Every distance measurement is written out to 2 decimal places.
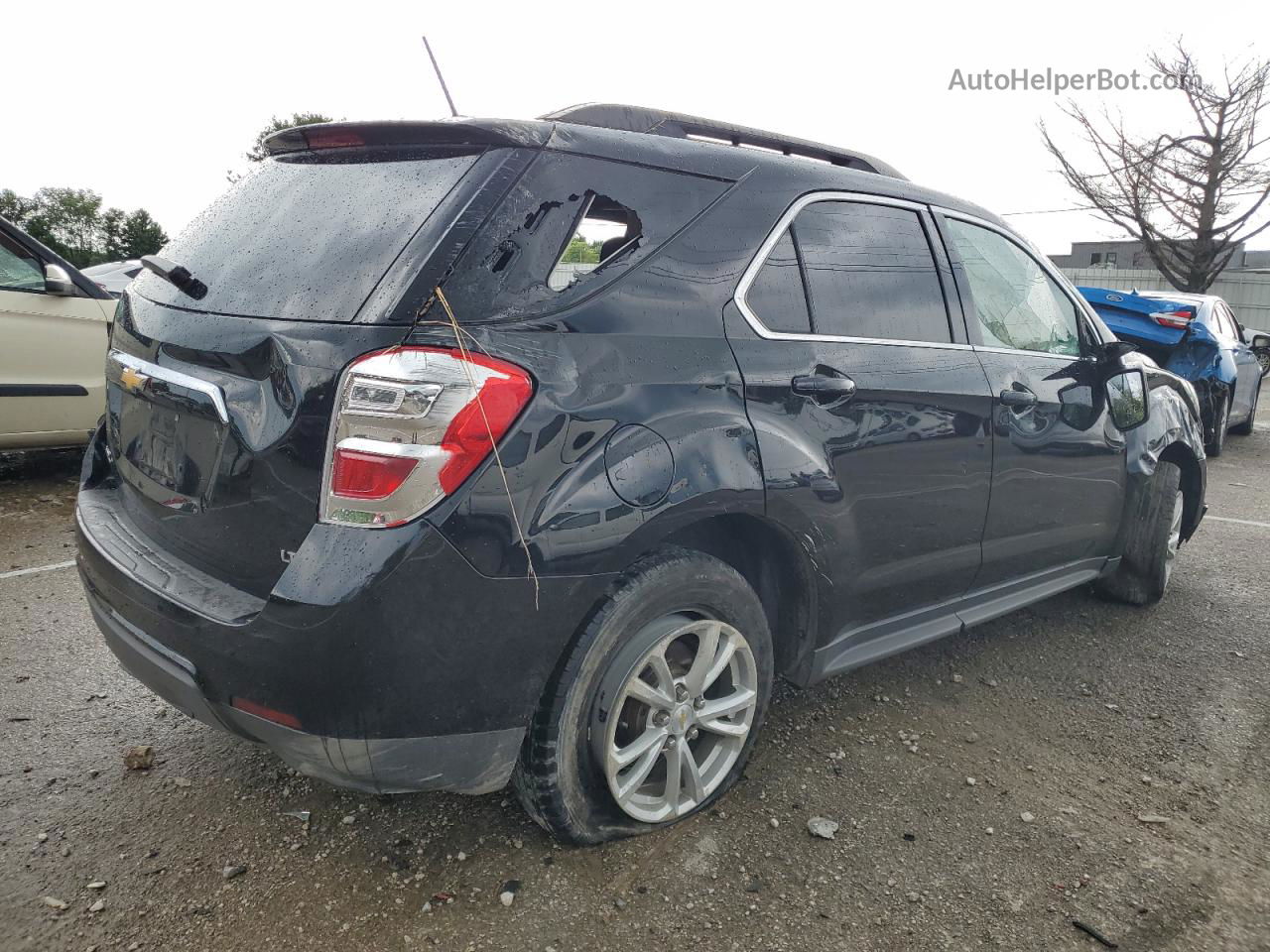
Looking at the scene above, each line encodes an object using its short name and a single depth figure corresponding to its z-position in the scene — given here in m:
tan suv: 5.40
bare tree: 19.36
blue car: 8.66
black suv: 1.86
